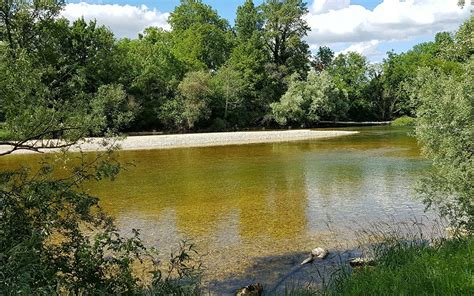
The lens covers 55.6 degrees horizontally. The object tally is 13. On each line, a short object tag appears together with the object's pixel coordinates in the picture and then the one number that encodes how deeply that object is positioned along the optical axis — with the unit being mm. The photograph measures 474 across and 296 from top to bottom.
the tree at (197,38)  74000
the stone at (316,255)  9772
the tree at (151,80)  55844
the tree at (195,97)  56594
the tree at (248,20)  82500
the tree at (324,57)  93688
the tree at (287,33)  78000
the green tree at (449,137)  10070
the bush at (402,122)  68319
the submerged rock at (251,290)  7887
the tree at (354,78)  81125
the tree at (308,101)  63953
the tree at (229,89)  62750
